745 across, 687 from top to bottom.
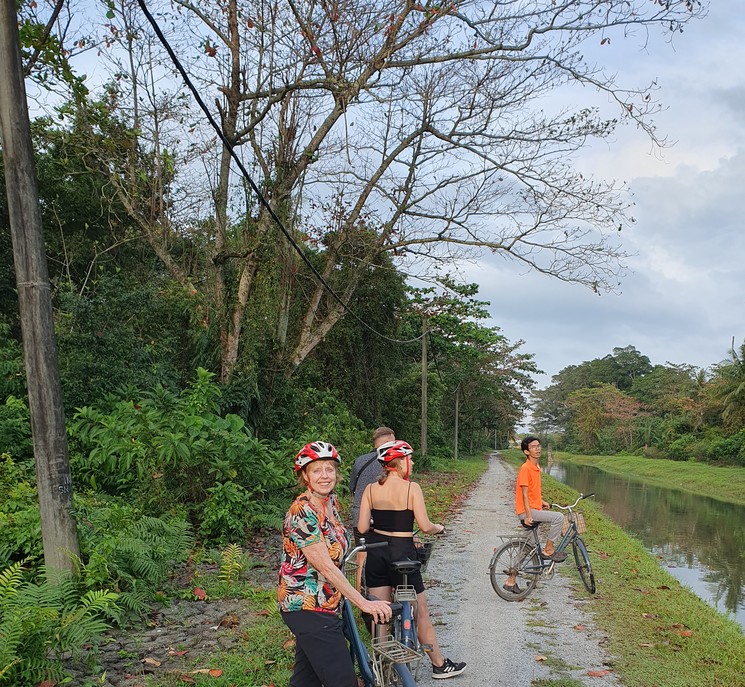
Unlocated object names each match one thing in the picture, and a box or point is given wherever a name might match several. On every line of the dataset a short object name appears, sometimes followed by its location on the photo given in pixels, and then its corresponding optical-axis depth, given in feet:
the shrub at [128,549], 19.17
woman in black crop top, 15.57
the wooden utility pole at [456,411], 133.59
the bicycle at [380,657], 11.73
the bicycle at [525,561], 24.08
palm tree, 127.54
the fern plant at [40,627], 13.79
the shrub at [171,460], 29.27
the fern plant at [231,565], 24.32
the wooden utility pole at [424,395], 88.81
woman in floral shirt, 10.43
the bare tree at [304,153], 37.63
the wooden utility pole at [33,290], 16.62
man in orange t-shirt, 24.39
